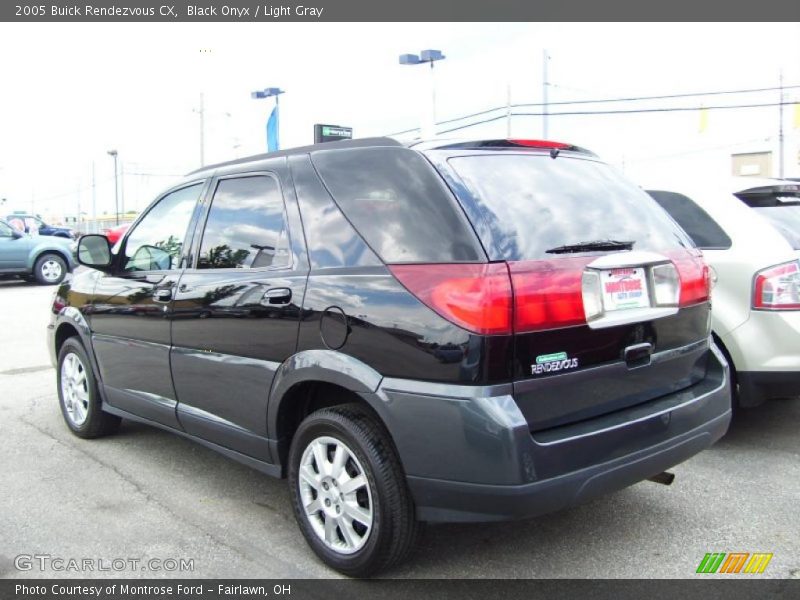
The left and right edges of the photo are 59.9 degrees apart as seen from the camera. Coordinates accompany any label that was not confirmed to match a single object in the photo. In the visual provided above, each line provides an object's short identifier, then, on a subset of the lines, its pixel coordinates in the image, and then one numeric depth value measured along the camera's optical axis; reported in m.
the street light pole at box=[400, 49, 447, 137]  21.50
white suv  4.07
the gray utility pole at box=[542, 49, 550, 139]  24.16
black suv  2.46
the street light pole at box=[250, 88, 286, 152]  19.25
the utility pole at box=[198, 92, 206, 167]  36.06
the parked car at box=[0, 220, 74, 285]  16.19
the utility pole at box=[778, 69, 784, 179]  38.15
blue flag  18.64
